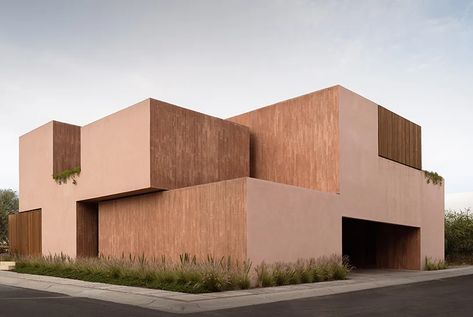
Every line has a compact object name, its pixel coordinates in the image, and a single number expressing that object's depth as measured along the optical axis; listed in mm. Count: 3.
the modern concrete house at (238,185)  17734
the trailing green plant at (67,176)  24625
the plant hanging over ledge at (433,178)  28452
